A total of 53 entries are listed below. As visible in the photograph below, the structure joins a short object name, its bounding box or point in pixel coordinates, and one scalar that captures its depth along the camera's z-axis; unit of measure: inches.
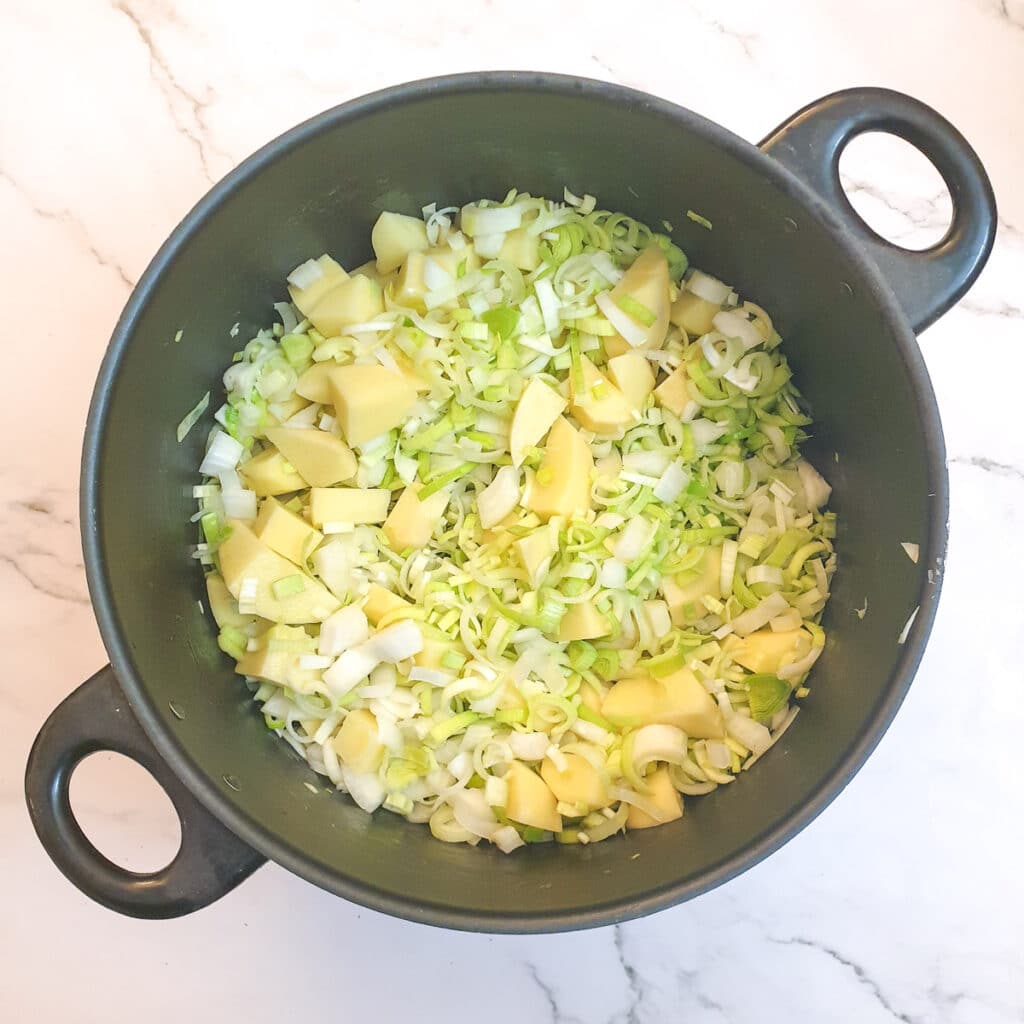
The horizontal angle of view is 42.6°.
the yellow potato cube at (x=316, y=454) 18.7
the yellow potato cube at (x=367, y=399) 18.5
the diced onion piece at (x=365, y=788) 18.8
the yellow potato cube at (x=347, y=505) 18.7
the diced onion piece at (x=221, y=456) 19.2
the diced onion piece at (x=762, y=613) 18.8
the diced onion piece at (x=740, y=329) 19.3
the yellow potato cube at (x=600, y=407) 19.0
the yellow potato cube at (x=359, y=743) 18.6
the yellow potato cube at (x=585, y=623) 18.8
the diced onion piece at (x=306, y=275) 19.3
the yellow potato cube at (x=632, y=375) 19.1
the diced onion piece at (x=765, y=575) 18.9
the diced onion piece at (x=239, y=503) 19.2
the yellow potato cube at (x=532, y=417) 19.0
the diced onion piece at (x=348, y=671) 18.6
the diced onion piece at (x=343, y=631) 18.6
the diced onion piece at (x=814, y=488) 19.3
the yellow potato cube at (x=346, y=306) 19.1
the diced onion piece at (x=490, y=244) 19.3
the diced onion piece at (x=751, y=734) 18.5
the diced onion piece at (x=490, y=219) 19.2
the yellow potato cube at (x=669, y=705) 18.3
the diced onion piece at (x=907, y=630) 16.2
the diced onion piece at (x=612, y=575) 18.9
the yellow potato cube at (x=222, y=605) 19.0
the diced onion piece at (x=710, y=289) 19.5
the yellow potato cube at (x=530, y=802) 18.3
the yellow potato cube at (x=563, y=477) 18.9
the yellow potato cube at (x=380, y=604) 18.9
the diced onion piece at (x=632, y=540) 18.9
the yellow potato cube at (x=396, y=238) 19.1
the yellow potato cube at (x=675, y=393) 19.2
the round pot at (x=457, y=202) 16.4
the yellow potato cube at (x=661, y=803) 18.3
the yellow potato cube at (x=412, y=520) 19.0
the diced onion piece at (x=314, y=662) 18.6
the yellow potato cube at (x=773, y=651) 18.6
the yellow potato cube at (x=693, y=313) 19.5
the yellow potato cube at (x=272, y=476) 19.1
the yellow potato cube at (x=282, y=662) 18.6
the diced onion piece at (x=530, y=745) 18.7
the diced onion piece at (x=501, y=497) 19.0
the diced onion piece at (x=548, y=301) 19.2
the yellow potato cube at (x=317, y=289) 19.4
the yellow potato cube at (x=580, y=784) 18.4
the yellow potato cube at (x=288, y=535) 18.6
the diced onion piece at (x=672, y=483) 19.2
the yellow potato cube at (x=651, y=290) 19.1
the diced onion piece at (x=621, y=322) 19.2
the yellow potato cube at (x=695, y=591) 19.1
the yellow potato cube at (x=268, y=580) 18.5
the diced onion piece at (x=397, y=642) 18.4
